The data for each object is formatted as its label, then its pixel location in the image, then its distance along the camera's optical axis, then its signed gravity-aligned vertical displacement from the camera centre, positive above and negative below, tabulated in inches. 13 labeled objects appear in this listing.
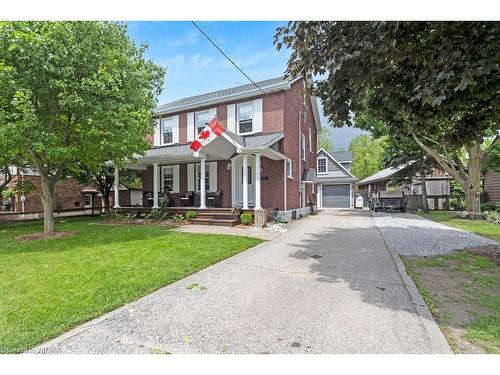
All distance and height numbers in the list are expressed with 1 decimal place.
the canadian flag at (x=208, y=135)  431.3 +93.3
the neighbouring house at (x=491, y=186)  842.3 +18.6
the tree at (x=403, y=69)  146.0 +77.4
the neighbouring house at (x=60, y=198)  776.3 -13.3
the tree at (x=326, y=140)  2079.5 +398.8
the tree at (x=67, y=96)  298.5 +119.8
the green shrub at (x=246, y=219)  447.2 -42.3
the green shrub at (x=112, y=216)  555.1 -45.9
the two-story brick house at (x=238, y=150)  518.3 +79.8
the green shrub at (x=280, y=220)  489.1 -48.5
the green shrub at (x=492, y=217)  525.0 -49.4
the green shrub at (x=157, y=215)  525.7 -41.6
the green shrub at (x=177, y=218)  504.9 -45.8
